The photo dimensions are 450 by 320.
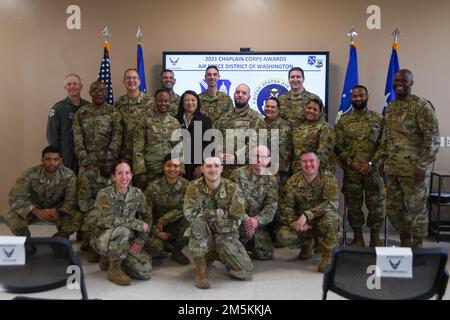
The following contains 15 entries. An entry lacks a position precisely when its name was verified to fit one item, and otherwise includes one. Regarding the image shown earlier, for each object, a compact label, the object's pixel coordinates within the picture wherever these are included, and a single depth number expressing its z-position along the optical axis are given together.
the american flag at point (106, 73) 5.29
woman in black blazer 4.40
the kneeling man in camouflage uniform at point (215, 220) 3.53
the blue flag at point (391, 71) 5.09
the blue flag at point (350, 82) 5.15
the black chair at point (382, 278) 1.83
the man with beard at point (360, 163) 4.51
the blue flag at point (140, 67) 5.33
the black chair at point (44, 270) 1.95
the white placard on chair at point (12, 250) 1.90
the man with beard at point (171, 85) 4.79
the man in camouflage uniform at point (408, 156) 3.97
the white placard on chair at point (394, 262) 1.79
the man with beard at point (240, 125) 4.43
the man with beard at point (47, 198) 4.04
